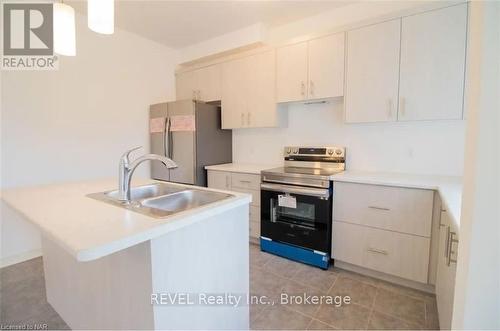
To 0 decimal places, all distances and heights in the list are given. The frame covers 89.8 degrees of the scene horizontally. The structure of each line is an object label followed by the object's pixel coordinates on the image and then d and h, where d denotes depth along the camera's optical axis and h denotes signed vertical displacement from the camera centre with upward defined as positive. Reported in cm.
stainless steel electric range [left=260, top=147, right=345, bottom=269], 226 -60
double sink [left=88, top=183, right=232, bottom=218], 130 -31
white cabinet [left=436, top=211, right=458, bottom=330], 117 -65
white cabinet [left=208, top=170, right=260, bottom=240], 274 -47
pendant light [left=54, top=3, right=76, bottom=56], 117 +54
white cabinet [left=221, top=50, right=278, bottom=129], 280 +61
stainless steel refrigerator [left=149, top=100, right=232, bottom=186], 303 +7
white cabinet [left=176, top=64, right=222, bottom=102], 324 +82
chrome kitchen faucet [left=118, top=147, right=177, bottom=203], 132 -17
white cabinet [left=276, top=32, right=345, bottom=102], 237 +75
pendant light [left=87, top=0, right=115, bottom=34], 108 +56
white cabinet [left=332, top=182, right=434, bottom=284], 187 -67
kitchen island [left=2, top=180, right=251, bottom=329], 89 -52
